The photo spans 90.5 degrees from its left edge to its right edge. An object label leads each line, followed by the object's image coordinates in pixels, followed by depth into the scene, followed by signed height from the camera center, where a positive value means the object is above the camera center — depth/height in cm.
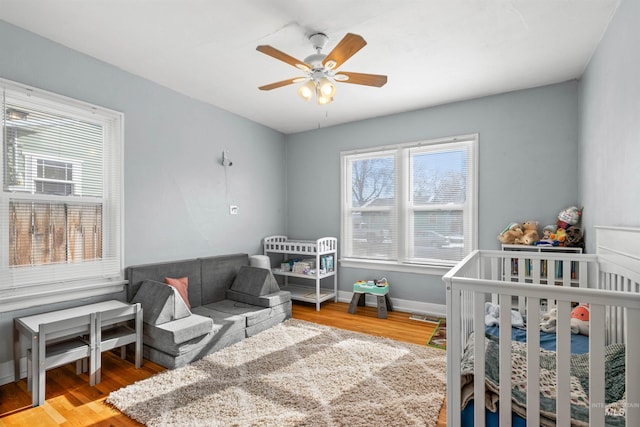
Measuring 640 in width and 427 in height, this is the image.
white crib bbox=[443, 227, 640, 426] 109 -51
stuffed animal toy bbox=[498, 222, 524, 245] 318 -20
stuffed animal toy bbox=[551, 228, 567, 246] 290 -20
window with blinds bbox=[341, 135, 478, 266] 367 +15
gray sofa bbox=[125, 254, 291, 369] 253 -90
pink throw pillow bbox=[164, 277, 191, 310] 307 -69
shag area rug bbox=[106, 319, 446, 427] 189 -121
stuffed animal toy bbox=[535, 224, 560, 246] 295 -22
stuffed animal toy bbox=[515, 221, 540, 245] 307 -19
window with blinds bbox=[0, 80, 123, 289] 227 +19
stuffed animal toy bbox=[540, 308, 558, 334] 219 -77
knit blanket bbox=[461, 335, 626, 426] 124 -77
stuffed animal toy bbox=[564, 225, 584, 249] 284 -21
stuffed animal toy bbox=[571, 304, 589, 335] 209 -71
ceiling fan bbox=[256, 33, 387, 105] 200 +100
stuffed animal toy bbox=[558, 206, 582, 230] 293 -2
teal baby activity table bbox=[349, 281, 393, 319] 376 -99
